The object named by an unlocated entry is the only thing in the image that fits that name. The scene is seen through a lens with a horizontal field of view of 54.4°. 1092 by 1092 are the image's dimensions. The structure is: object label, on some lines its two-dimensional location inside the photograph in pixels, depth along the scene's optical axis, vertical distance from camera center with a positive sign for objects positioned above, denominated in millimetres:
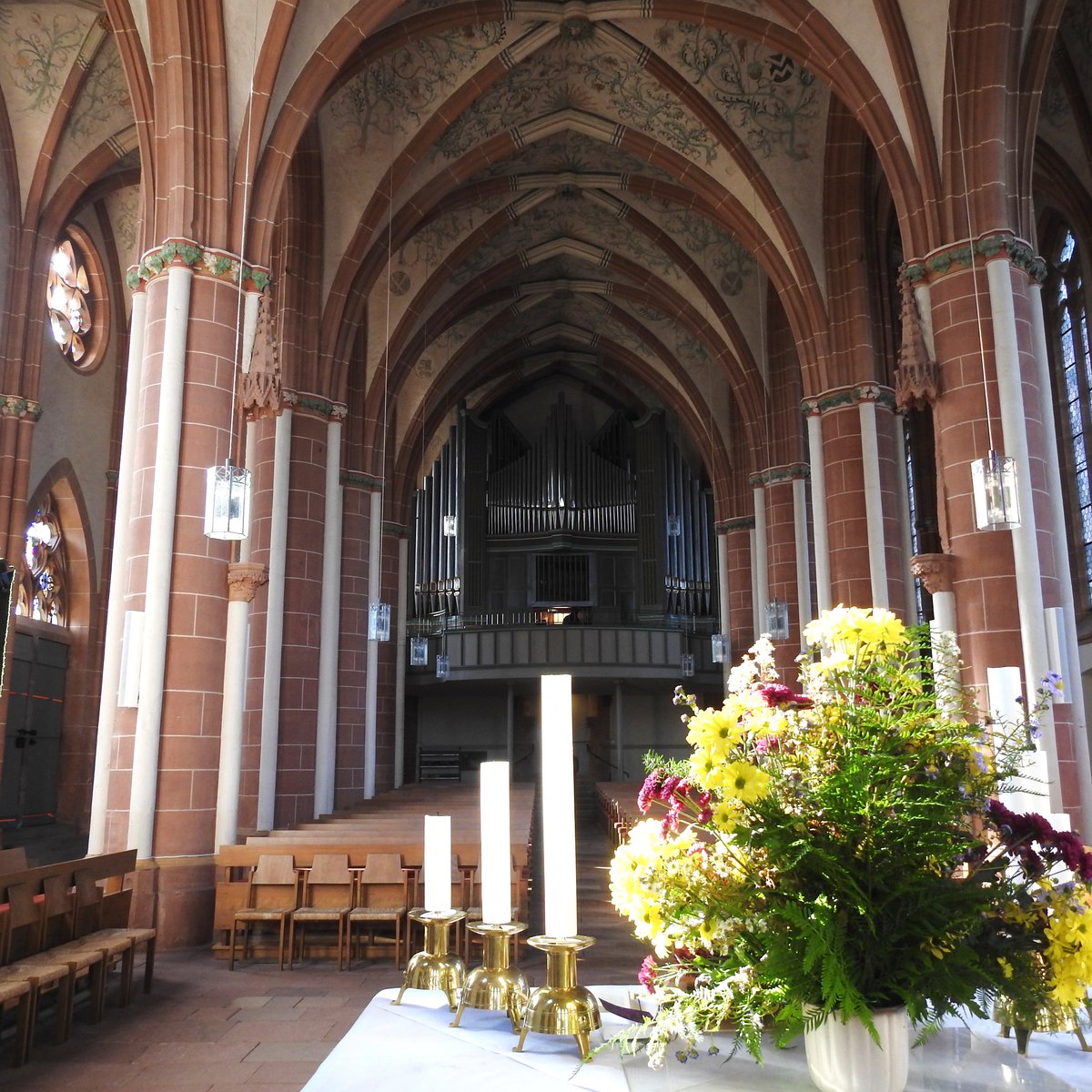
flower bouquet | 1547 -155
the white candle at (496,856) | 2027 -168
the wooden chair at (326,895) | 6957 -886
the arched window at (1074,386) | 13648 +4855
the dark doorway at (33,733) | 13914 +494
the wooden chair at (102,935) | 5754 -922
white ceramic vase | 1540 -418
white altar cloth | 1665 -500
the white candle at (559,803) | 1741 -59
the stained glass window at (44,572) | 14536 +2738
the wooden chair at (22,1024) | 4632 -1099
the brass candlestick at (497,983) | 2066 -420
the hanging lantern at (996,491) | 7605 +1921
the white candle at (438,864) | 2348 -225
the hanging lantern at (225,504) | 7586 +1852
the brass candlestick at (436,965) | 2254 -416
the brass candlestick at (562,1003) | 1855 -418
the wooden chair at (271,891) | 7236 -852
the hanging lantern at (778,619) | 15297 +2083
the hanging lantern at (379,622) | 14586 +1964
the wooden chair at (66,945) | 5273 -906
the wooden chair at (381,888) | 7273 -830
